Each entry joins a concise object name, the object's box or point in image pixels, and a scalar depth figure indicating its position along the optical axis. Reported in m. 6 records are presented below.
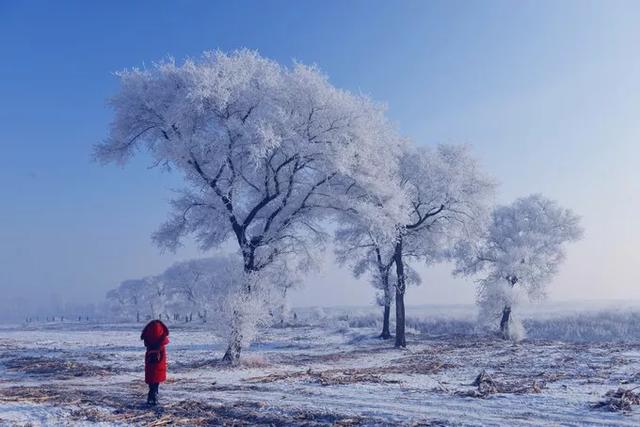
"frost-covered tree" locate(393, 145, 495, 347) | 30.25
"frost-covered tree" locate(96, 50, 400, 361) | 21.55
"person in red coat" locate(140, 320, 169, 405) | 11.88
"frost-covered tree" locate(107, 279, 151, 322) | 111.81
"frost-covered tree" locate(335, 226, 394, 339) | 36.05
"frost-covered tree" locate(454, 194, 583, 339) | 38.84
